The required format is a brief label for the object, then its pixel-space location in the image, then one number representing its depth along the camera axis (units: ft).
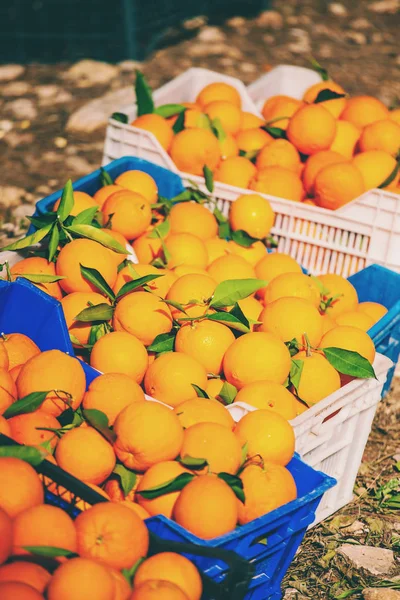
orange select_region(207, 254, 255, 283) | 8.16
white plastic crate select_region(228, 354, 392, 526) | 6.63
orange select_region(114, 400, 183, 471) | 5.59
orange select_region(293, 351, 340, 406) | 6.97
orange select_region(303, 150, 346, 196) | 9.84
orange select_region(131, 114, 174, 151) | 10.36
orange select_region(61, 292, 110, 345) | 7.30
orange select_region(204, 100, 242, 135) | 10.66
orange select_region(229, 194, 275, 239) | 9.28
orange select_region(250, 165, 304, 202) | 9.72
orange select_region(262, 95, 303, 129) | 10.97
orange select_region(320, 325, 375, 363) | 7.32
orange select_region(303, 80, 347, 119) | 11.10
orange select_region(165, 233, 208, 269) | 8.37
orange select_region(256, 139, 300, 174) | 10.07
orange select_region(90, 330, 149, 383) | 6.71
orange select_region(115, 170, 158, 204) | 9.34
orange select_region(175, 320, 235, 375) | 6.96
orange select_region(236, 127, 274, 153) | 10.63
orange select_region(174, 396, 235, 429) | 6.10
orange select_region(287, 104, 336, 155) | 10.09
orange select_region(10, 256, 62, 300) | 7.70
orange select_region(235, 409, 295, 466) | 5.91
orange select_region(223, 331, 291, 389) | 6.70
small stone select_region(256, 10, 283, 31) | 20.87
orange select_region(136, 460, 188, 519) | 5.49
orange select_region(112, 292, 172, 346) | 7.09
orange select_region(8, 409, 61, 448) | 5.75
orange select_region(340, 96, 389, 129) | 10.75
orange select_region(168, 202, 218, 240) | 9.08
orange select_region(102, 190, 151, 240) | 8.54
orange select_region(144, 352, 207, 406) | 6.56
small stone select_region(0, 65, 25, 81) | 17.38
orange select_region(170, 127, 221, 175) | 9.92
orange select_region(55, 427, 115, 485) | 5.61
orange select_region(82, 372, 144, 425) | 6.08
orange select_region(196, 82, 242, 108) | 11.35
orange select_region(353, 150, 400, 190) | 9.76
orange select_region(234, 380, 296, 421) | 6.49
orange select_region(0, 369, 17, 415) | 6.13
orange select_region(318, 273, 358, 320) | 8.48
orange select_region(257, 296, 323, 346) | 7.32
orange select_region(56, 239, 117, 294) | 7.47
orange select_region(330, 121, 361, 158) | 10.47
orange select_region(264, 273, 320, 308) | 7.91
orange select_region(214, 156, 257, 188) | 10.00
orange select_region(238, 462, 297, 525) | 5.56
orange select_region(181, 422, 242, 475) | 5.63
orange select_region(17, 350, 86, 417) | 6.14
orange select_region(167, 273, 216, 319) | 7.27
